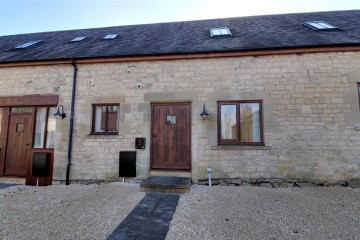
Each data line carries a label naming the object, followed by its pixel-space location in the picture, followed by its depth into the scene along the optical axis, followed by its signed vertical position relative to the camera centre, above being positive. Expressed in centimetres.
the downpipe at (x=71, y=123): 623 +50
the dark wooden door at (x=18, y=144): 656 -17
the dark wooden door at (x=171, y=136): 605 +10
